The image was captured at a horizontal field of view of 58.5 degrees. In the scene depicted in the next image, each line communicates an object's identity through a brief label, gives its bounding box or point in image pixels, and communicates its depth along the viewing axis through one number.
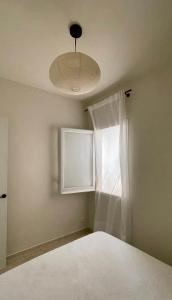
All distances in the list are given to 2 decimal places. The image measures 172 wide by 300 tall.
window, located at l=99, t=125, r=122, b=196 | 2.31
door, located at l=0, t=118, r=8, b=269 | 1.96
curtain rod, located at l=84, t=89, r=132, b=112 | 2.19
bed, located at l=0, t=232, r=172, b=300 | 0.95
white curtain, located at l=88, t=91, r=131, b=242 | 2.13
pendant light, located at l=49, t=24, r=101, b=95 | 1.07
